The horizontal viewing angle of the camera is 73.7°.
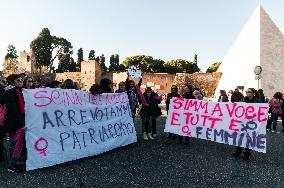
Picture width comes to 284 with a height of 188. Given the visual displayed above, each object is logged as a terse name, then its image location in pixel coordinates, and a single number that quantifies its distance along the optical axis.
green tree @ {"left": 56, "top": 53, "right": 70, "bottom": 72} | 44.36
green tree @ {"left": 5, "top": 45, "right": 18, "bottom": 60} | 48.44
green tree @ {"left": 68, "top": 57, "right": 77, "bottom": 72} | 44.86
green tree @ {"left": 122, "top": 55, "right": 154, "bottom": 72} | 51.89
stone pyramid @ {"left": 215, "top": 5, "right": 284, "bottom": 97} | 21.78
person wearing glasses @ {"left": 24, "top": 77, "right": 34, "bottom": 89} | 4.06
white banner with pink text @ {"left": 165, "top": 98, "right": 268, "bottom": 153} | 4.25
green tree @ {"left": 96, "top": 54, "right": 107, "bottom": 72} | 46.25
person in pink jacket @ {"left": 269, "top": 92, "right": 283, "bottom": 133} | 7.61
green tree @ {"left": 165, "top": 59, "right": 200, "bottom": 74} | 52.31
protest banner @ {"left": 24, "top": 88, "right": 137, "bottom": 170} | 3.43
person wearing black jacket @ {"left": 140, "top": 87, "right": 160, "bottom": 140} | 5.31
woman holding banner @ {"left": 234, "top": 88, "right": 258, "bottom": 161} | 4.23
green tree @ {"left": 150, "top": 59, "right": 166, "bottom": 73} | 52.10
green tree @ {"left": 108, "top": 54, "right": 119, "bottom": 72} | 48.92
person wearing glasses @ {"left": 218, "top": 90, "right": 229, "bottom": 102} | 6.76
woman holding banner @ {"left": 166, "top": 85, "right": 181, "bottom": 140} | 5.56
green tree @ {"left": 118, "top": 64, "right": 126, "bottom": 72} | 51.53
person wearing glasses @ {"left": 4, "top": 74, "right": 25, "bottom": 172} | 3.38
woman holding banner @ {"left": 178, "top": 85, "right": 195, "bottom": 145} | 5.24
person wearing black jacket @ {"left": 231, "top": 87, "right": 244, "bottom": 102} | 5.80
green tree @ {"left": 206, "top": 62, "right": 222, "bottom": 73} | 54.96
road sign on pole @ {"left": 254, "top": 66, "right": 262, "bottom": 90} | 9.96
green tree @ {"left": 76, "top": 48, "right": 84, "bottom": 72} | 46.07
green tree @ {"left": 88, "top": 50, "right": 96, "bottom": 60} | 46.99
